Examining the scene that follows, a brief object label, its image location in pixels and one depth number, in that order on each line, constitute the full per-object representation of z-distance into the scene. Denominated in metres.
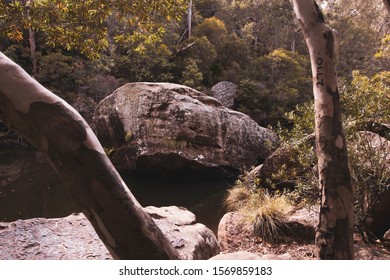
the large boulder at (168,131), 10.59
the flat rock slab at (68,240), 3.18
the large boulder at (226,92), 17.70
